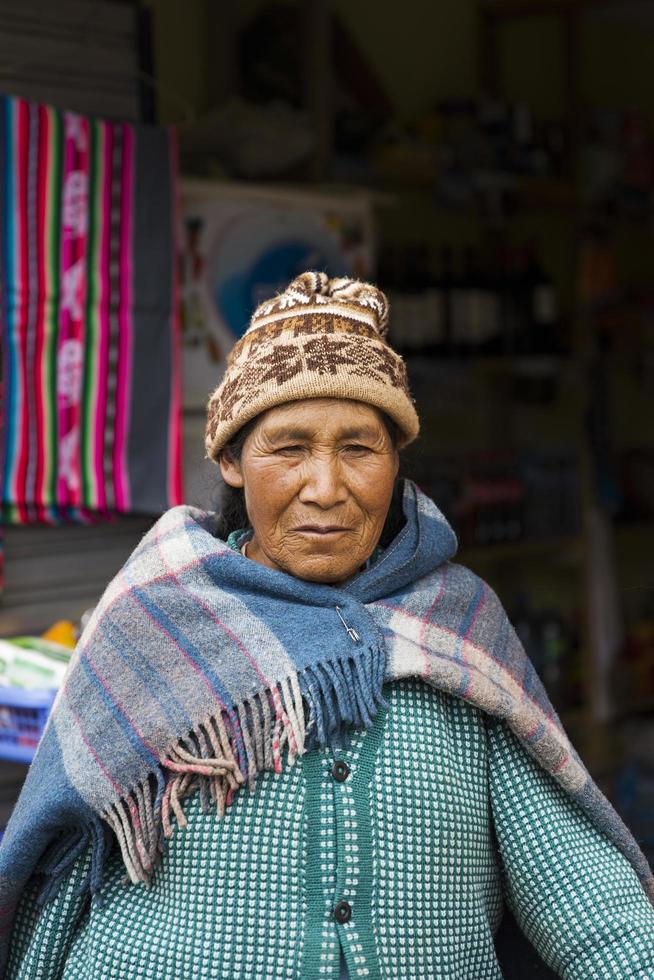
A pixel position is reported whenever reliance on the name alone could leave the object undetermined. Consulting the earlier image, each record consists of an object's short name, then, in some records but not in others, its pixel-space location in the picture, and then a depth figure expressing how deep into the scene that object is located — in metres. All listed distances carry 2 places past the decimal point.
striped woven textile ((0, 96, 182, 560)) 2.90
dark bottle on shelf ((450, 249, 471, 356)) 4.30
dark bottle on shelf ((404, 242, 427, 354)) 4.18
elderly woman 1.52
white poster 3.27
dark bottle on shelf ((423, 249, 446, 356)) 4.22
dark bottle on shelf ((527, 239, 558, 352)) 4.52
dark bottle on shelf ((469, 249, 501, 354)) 4.32
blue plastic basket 2.25
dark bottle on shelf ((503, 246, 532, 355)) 4.56
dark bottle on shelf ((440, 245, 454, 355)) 4.30
